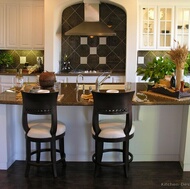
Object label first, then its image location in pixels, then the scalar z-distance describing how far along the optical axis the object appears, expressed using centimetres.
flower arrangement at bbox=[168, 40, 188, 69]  363
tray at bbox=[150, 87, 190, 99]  354
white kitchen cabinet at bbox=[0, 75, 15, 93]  614
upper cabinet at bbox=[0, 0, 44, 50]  621
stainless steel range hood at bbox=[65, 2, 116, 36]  598
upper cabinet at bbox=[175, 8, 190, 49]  606
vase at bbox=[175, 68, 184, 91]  373
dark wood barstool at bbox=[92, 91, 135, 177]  312
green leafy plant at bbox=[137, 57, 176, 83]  396
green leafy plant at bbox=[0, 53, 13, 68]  652
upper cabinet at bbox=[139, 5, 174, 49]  605
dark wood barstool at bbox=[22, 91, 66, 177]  316
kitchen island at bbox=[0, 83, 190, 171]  369
